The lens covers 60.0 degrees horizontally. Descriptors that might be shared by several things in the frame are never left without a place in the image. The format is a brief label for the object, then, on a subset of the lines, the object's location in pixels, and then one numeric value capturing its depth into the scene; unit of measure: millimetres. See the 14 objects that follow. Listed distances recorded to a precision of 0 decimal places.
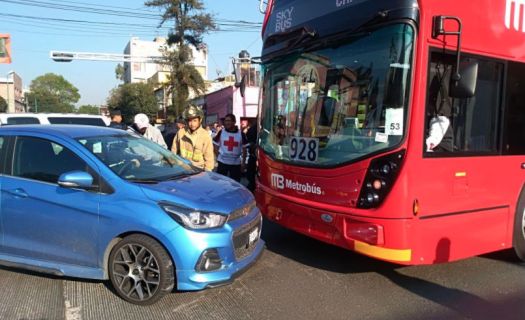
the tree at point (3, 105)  68806
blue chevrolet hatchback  3871
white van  12000
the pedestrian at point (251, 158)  8613
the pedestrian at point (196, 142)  6715
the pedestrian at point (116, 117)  9262
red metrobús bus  3959
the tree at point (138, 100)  69688
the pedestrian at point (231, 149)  8023
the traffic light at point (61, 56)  33844
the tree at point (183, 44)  41156
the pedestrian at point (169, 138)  10101
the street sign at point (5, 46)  22594
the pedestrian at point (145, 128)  7645
